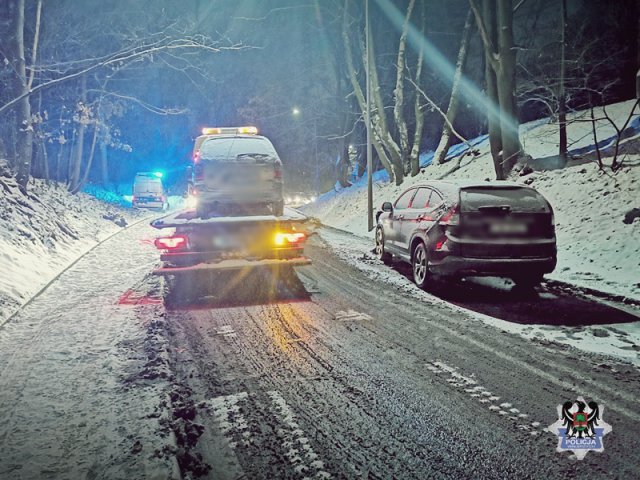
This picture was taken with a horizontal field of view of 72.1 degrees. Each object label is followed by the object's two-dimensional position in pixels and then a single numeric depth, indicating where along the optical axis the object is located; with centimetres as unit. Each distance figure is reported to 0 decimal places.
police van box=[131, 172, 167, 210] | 2806
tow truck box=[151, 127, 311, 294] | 664
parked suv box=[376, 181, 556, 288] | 659
